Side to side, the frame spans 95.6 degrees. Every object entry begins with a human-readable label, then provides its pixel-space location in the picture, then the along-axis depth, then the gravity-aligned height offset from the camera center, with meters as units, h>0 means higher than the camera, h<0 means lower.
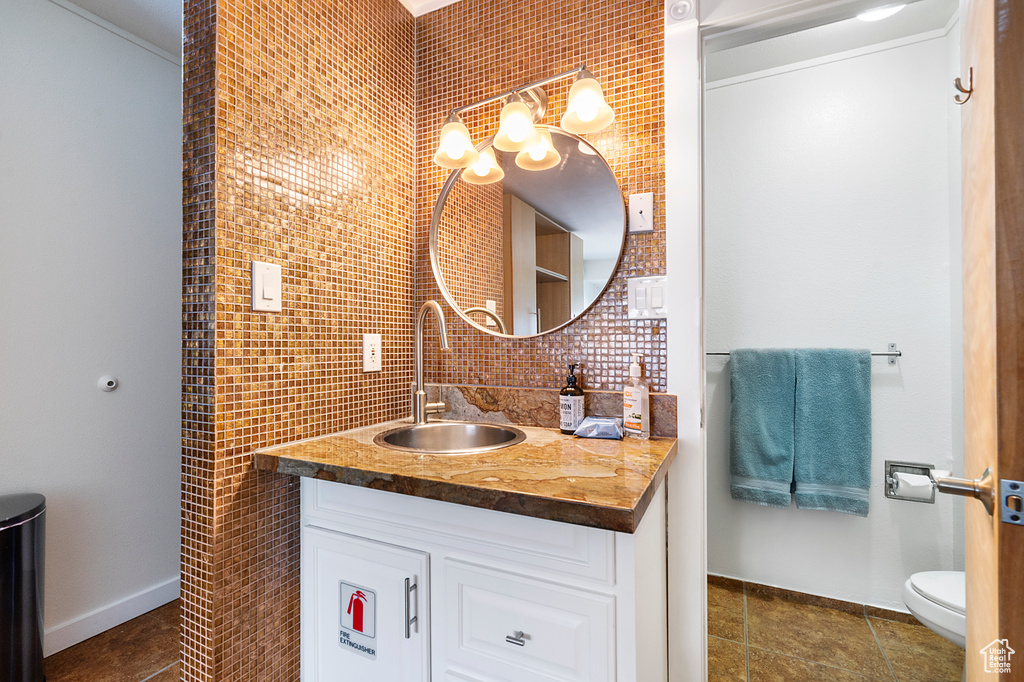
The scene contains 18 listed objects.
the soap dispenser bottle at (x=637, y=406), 1.28 -0.17
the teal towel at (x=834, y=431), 1.98 -0.38
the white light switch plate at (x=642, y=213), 1.37 +0.39
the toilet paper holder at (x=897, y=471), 1.93 -0.54
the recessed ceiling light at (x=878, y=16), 1.73 +1.25
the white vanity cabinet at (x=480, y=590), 0.84 -0.51
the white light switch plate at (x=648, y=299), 1.34 +0.13
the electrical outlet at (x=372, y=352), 1.50 -0.03
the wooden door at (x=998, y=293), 0.65 +0.08
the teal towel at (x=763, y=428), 2.08 -0.38
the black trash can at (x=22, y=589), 1.40 -0.77
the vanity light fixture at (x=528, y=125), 1.30 +0.65
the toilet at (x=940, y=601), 1.42 -0.83
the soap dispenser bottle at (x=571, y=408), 1.36 -0.19
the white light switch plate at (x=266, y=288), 1.15 +0.14
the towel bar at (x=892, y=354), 1.96 -0.04
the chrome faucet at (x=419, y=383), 1.47 -0.13
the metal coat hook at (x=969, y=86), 0.84 +0.47
